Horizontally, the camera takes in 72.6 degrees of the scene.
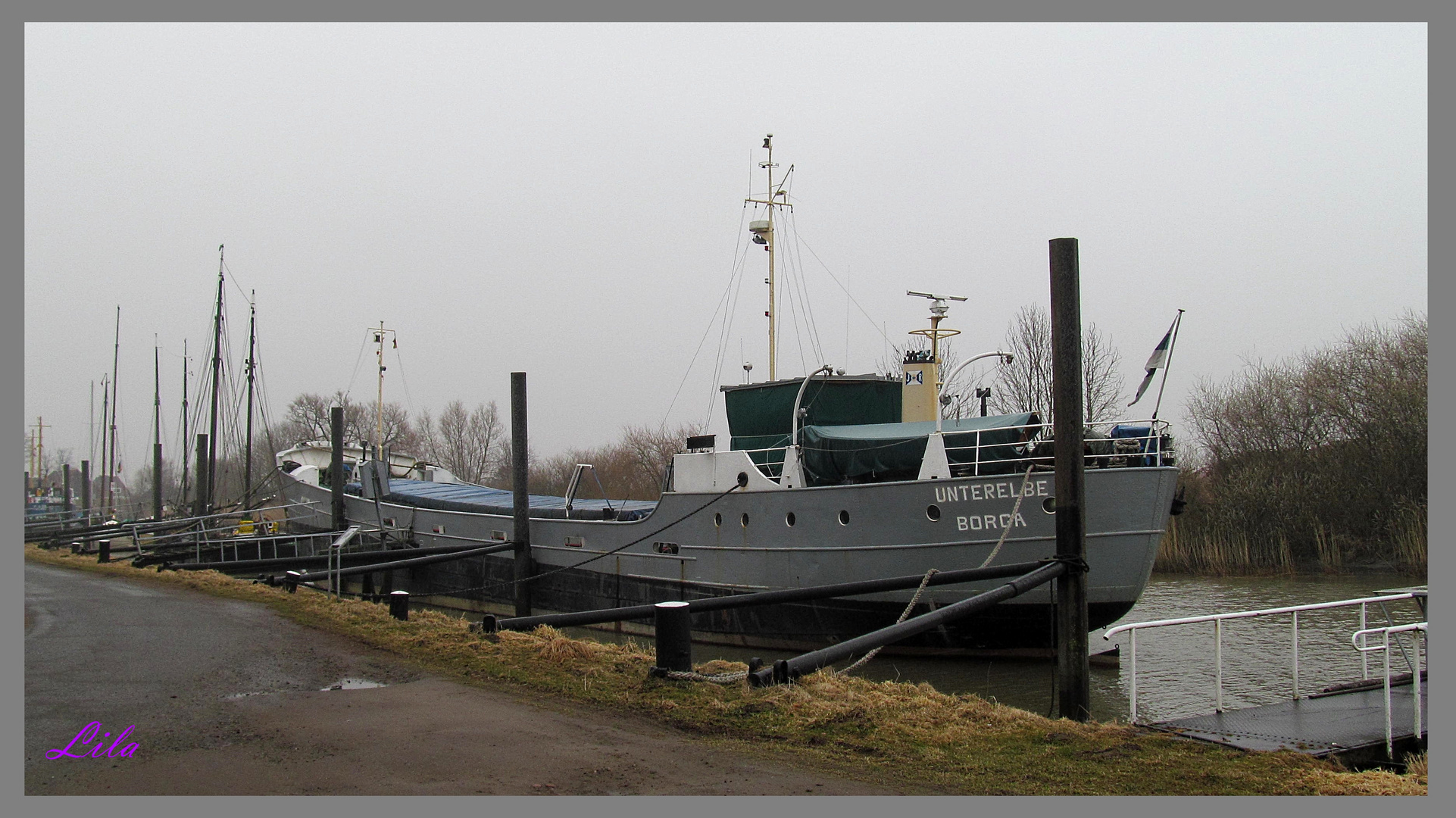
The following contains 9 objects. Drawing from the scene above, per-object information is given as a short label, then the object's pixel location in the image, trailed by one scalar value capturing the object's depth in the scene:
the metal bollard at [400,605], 11.48
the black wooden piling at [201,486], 33.31
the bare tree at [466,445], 64.12
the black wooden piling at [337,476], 21.45
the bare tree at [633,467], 40.59
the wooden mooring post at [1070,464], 8.33
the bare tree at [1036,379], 30.89
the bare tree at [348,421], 61.78
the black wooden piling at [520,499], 16.03
